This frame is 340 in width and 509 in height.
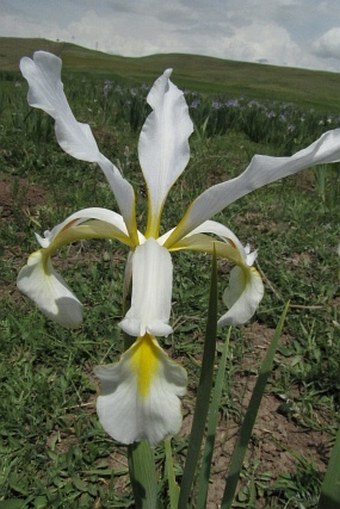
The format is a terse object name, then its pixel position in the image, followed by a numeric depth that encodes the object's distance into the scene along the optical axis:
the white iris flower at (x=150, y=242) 0.13
